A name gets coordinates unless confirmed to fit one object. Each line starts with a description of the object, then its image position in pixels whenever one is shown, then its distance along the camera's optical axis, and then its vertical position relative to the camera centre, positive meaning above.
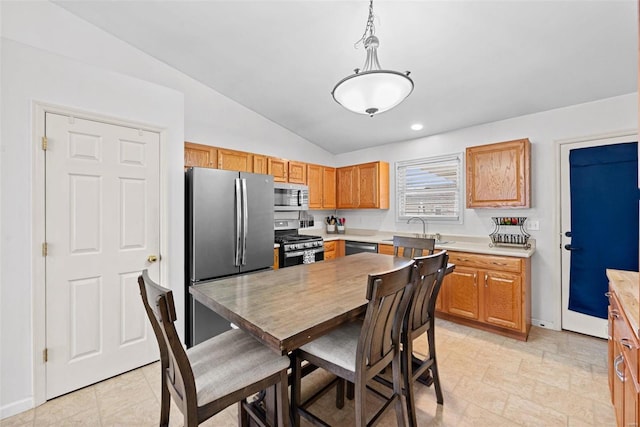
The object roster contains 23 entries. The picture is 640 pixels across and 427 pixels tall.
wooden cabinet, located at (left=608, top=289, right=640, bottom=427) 1.11 -0.72
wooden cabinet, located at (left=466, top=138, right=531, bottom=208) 3.07 +0.45
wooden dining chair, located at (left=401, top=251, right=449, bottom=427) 1.61 -0.70
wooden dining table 1.12 -0.46
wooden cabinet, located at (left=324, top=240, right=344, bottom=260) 4.35 -0.57
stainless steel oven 3.62 -0.49
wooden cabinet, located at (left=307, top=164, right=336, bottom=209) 4.61 +0.47
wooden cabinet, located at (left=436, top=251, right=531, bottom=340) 2.85 -0.89
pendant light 1.60 +0.75
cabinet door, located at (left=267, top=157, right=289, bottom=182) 4.01 +0.67
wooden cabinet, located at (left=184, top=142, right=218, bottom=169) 3.24 +0.71
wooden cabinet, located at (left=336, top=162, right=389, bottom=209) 4.46 +0.46
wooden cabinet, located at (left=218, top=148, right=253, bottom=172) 3.53 +0.70
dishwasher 4.08 -0.52
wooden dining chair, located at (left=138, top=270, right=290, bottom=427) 1.10 -0.73
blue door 2.69 -0.07
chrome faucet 4.21 -0.18
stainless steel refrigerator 2.74 -0.19
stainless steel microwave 3.93 +0.25
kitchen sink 3.63 -0.39
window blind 3.89 +0.38
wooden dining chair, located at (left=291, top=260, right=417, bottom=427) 1.24 -0.71
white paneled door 2.10 -0.26
